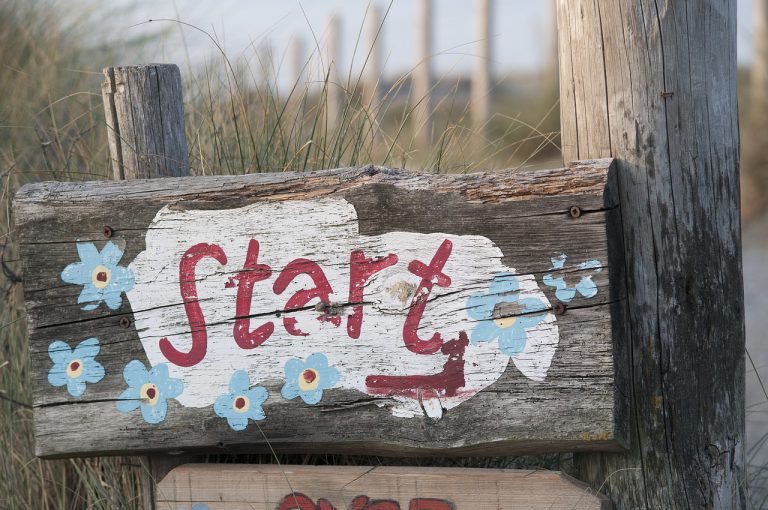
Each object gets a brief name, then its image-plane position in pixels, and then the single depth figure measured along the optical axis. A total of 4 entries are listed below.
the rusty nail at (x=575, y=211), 2.69
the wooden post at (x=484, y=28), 10.84
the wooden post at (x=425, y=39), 12.19
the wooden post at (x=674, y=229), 2.71
